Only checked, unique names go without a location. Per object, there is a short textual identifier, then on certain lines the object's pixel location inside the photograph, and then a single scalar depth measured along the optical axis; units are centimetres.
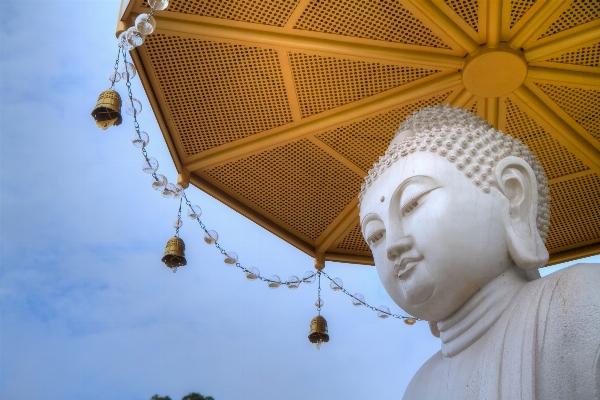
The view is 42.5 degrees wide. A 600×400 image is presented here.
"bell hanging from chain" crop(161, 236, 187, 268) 718
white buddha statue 305
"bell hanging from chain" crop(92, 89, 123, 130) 576
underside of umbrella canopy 591
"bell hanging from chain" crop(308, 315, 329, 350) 767
